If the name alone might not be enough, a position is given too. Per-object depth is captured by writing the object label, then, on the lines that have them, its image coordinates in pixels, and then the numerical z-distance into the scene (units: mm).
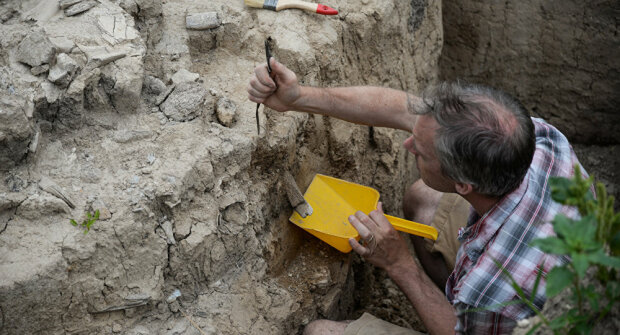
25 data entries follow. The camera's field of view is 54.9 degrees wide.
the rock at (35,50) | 1993
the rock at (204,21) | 2441
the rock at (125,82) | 2092
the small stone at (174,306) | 2013
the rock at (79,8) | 2213
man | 1881
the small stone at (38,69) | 1986
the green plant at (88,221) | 1819
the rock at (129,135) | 2064
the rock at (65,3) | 2219
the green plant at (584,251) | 1229
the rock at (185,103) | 2188
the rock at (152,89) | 2223
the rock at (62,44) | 2062
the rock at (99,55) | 2074
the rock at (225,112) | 2209
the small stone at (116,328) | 1894
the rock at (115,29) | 2193
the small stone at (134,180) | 1955
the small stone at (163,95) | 2207
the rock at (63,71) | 1981
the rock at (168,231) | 1967
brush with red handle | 2572
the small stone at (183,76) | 2262
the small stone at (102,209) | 1859
